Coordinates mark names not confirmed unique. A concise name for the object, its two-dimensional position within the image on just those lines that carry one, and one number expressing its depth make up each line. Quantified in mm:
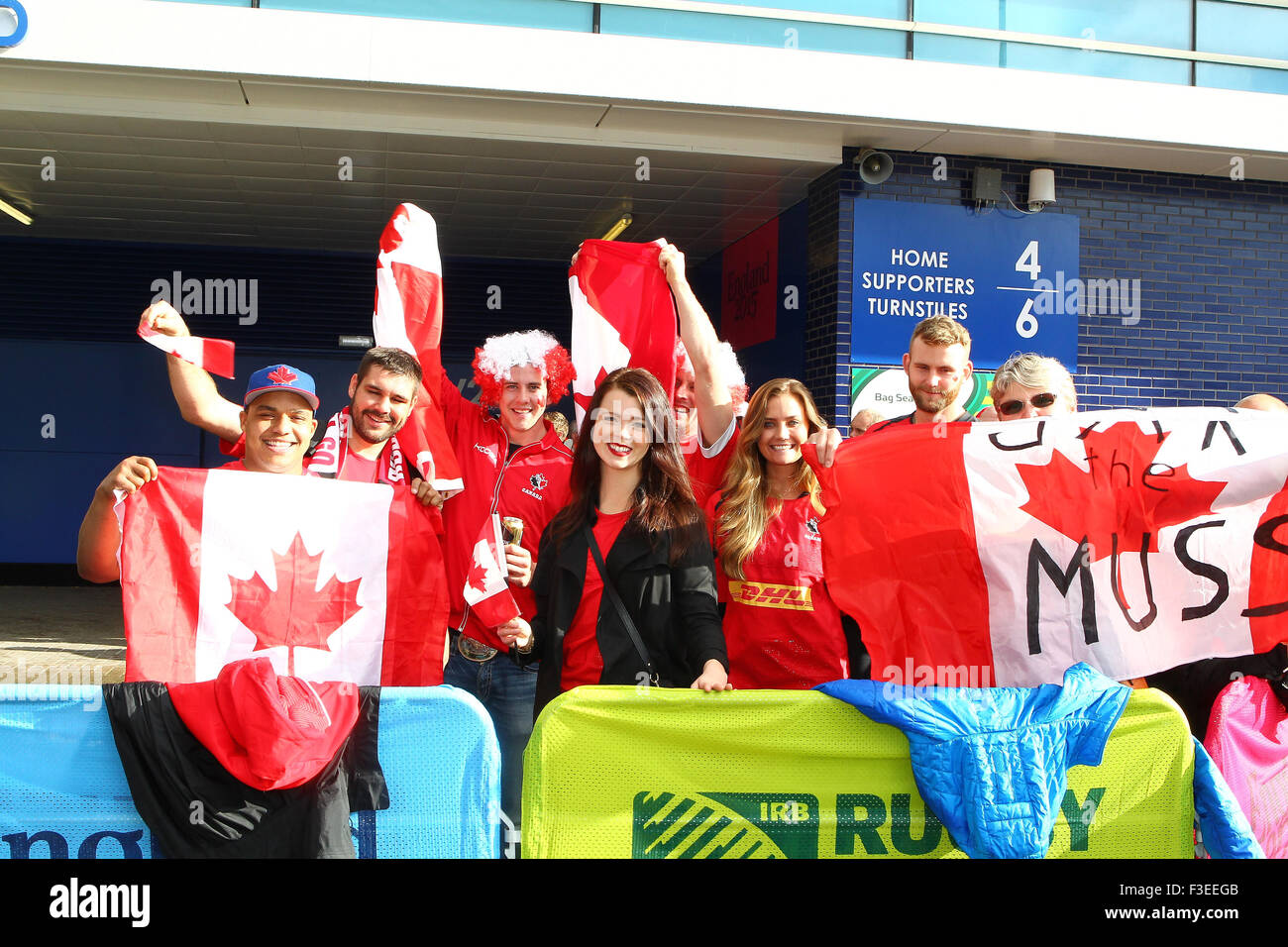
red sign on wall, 10148
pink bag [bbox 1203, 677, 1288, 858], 3066
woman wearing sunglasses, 3600
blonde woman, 3266
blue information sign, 8391
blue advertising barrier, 2545
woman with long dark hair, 3018
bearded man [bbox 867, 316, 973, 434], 3725
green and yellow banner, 2699
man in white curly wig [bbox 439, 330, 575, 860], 3316
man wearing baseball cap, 3328
